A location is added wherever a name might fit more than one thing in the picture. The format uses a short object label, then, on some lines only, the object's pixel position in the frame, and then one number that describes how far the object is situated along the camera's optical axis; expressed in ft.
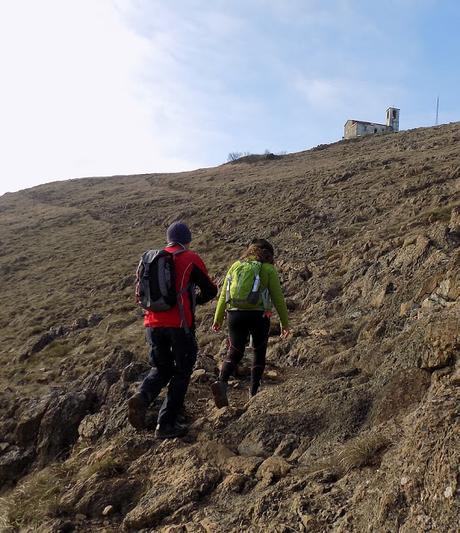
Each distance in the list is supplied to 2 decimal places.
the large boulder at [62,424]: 18.47
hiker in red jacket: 15.74
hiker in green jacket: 17.26
